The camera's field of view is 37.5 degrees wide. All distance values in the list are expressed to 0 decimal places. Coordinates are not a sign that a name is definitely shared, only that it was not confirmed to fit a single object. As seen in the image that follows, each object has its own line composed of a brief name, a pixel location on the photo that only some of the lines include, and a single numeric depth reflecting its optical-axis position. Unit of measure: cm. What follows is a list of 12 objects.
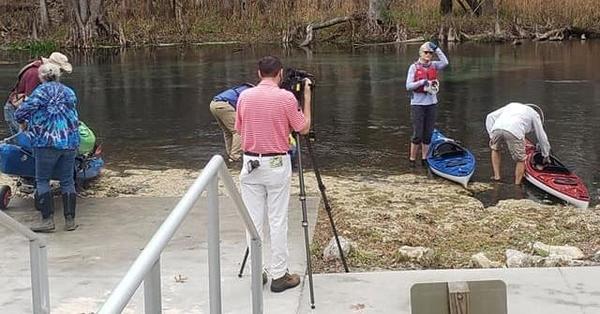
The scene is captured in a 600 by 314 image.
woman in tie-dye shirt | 769
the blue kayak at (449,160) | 1088
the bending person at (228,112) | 931
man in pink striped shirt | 588
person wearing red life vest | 1152
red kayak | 977
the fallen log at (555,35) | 3566
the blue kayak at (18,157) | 851
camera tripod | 579
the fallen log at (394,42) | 3625
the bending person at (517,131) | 1064
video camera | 625
